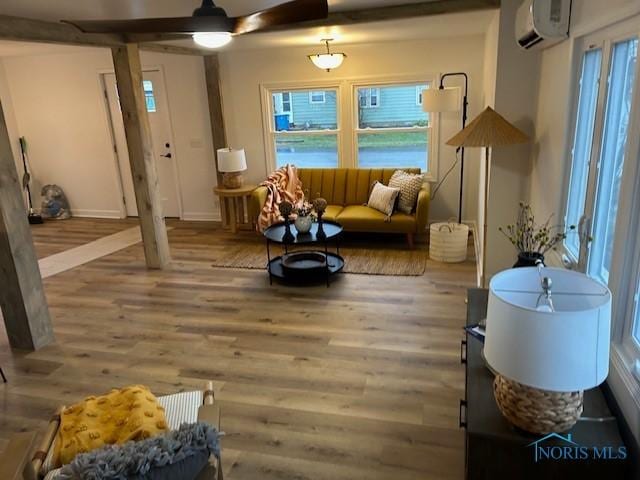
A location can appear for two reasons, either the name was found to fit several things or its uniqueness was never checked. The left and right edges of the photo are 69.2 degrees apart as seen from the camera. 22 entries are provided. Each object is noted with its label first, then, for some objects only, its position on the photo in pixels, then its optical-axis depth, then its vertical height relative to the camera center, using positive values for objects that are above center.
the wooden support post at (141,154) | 4.37 -0.27
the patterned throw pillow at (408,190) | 5.16 -0.84
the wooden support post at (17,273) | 3.11 -0.97
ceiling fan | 1.91 +0.42
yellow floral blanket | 1.54 -1.01
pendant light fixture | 5.00 +0.59
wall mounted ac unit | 2.31 +0.42
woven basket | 4.66 -1.29
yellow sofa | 5.05 -0.97
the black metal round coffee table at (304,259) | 4.25 -1.36
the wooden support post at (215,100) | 5.96 +0.27
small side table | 5.79 -1.08
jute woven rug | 4.61 -1.47
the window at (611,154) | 1.76 -0.20
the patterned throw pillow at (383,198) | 5.16 -0.93
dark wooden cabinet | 1.37 -1.00
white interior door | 6.38 -0.21
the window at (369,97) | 5.68 +0.20
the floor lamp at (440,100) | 4.65 +0.10
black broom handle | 7.10 -0.48
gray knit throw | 1.24 -0.89
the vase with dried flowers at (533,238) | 2.23 -0.70
